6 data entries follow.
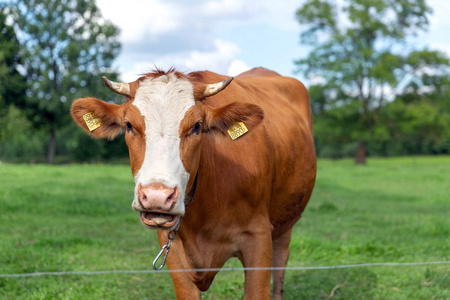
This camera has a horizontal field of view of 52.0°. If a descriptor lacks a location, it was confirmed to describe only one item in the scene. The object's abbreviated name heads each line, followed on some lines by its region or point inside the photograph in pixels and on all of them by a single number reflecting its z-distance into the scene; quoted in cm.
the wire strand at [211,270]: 321
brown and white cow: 247
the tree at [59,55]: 3353
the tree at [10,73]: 3228
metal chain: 302
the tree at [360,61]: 3316
